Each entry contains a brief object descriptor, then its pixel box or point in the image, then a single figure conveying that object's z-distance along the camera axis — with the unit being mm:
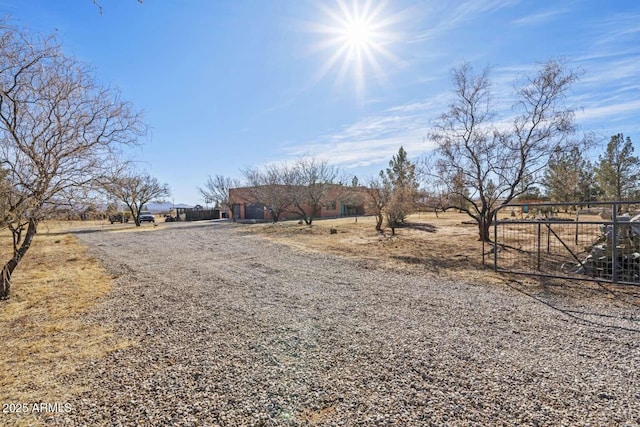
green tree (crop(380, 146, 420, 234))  14984
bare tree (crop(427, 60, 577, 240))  10570
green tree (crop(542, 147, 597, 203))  10820
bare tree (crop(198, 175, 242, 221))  41375
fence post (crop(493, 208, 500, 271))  7315
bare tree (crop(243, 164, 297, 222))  28172
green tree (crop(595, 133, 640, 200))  21922
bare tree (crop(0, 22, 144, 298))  5266
